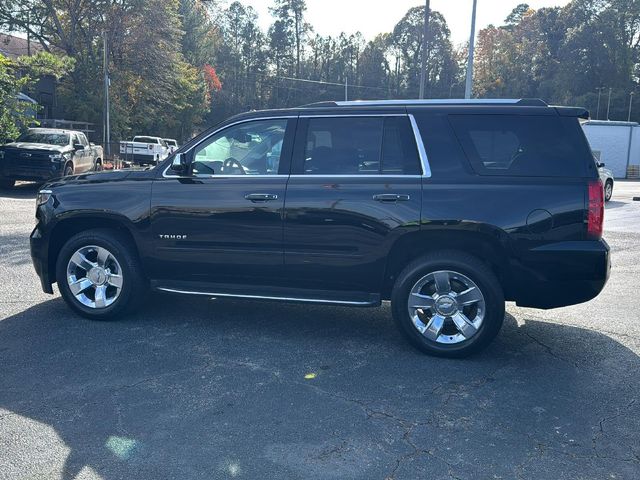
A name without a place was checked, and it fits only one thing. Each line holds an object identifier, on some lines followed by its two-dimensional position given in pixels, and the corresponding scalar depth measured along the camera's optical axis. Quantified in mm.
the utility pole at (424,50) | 22047
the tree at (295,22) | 83312
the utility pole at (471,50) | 20250
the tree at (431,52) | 77625
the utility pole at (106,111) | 32344
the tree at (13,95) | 17984
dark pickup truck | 16781
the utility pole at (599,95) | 63125
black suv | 4864
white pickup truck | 33438
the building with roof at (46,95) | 37594
